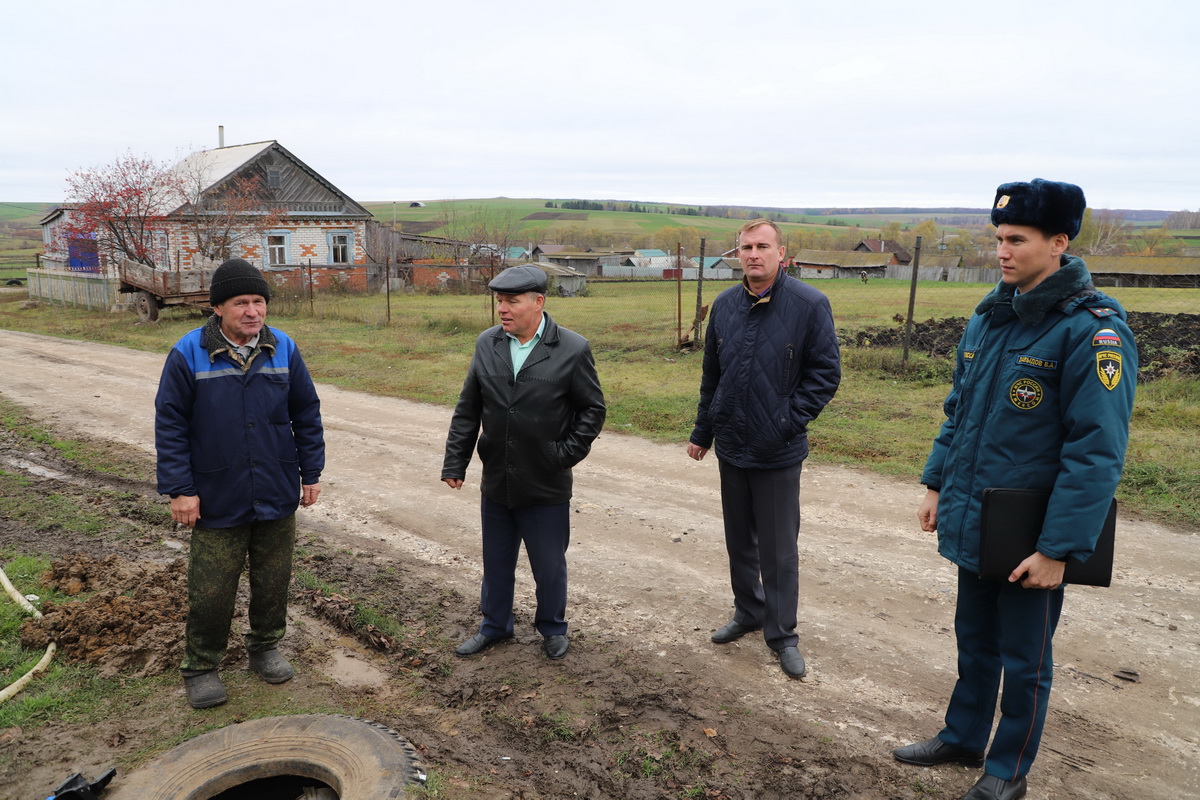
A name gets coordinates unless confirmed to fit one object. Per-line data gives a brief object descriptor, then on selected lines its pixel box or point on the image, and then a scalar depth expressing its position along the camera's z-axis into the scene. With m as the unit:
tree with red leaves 25.06
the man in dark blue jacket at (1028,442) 2.54
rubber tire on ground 2.91
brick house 30.14
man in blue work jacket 3.38
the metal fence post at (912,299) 11.42
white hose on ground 3.53
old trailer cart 20.21
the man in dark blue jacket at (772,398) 3.88
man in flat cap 3.85
